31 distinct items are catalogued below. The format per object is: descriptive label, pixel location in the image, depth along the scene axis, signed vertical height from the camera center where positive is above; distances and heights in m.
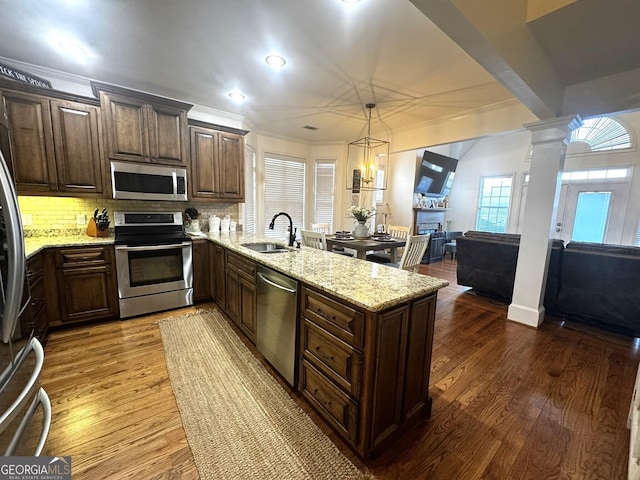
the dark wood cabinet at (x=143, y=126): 2.80 +0.86
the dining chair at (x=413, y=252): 2.99 -0.48
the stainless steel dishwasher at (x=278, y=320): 1.82 -0.86
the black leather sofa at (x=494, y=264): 3.31 -0.72
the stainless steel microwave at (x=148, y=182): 2.90 +0.24
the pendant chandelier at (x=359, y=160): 5.42 +1.09
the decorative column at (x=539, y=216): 2.87 -0.01
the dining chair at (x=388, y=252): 4.09 -0.72
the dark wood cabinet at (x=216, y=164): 3.42 +0.55
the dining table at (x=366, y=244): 3.62 -0.49
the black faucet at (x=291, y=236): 2.73 -0.31
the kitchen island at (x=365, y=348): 1.33 -0.77
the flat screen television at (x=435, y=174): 6.27 +0.95
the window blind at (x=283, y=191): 5.26 +0.33
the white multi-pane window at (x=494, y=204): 7.10 +0.27
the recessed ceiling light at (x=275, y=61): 2.47 +1.40
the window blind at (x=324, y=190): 5.79 +0.39
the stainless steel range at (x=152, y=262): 2.86 -0.69
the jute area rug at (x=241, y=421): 1.36 -1.35
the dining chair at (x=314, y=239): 3.54 -0.46
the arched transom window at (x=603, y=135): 5.44 +1.77
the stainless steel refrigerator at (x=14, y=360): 0.92 -0.64
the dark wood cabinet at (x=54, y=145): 2.47 +0.54
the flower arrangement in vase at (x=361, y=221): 4.13 -0.19
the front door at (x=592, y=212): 5.50 +0.11
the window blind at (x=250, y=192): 4.50 +0.23
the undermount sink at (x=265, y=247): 2.90 -0.46
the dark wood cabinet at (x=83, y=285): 2.58 -0.87
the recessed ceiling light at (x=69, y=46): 2.24 +1.38
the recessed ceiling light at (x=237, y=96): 3.33 +1.41
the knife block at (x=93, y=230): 2.98 -0.34
